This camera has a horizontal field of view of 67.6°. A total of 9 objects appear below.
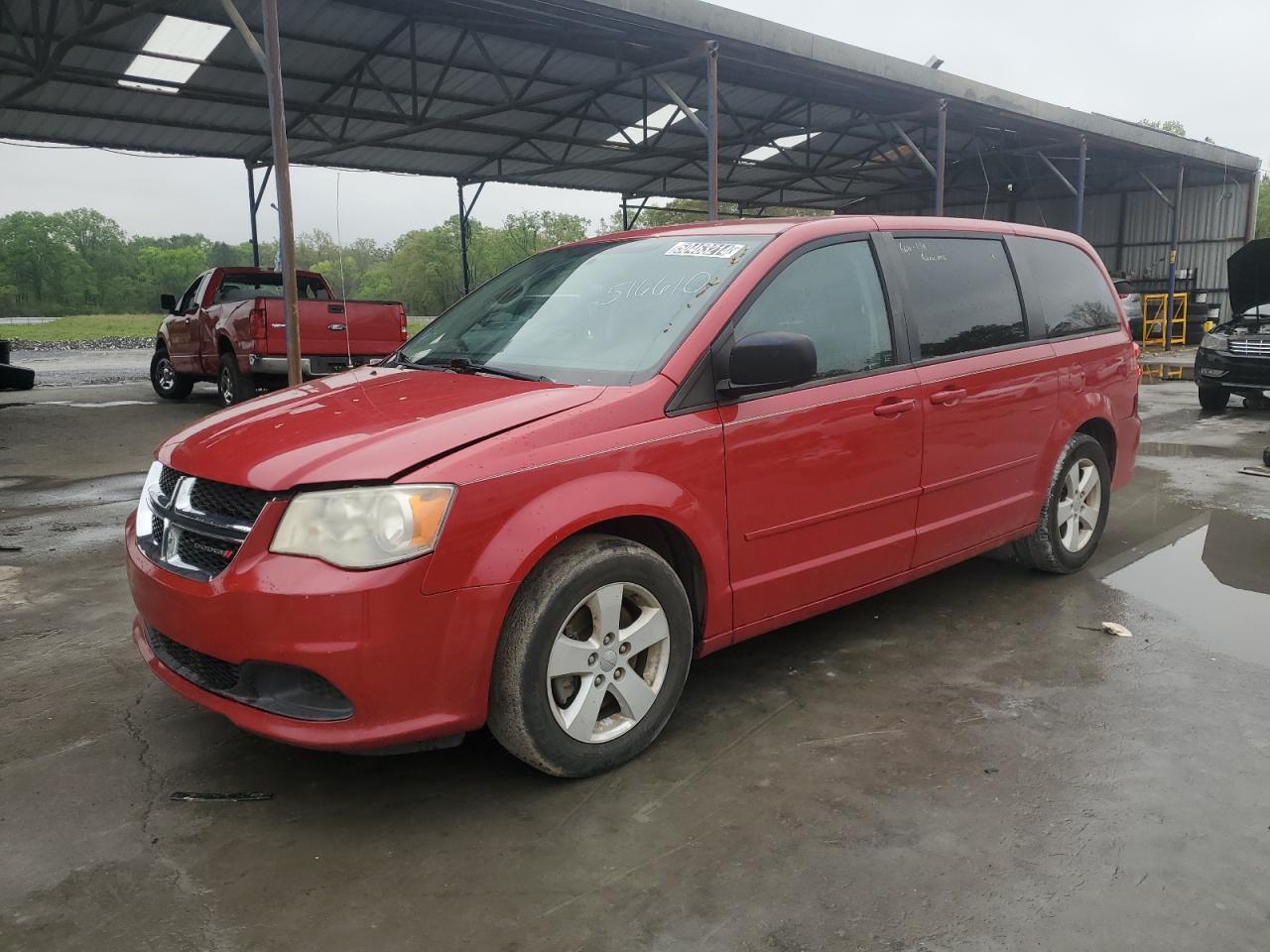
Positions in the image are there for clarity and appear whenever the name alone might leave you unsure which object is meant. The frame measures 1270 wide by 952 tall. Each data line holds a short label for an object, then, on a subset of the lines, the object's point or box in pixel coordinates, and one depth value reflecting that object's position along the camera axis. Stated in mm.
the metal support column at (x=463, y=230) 21844
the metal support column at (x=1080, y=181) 19625
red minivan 2473
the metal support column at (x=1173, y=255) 22906
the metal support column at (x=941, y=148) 15703
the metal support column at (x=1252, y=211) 25094
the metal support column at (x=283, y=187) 8359
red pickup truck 10703
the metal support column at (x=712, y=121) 11648
